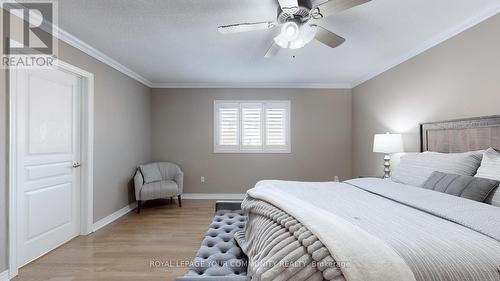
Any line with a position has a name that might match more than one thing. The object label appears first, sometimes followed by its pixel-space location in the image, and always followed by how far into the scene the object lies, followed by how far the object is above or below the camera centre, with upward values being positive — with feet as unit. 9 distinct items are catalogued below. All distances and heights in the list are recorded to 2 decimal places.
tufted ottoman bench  4.34 -2.45
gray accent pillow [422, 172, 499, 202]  5.34 -1.10
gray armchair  12.96 -2.39
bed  2.83 -1.42
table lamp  10.58 -0.20
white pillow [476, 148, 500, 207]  5.24 -0.72
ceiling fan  5.83 +3.27
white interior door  7.45 -0.67
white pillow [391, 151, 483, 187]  6.61 -0.76
